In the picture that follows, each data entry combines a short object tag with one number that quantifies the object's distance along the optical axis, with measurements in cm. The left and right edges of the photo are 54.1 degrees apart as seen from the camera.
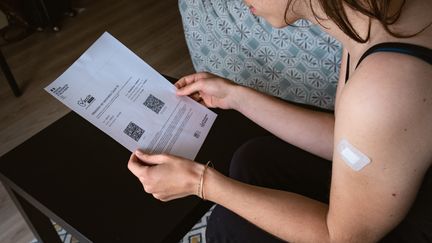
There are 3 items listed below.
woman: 50
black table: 77
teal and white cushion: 125
